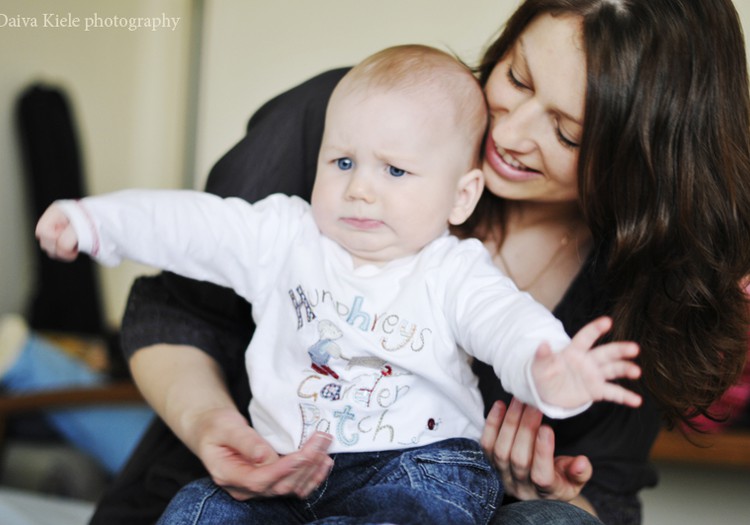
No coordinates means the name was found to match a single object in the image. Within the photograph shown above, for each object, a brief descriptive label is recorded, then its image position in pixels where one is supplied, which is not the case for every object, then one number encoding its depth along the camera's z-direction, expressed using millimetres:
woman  1187
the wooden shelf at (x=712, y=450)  2615
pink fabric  2471
